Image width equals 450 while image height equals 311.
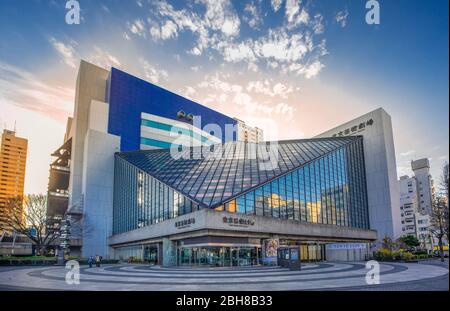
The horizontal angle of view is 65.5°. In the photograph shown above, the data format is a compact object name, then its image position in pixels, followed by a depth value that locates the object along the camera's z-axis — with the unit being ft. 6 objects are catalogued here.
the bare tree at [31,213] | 200.22
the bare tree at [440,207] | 165.67
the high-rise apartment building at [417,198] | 433.48
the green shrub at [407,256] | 158.18
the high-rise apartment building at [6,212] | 202.57
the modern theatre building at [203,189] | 136.05
